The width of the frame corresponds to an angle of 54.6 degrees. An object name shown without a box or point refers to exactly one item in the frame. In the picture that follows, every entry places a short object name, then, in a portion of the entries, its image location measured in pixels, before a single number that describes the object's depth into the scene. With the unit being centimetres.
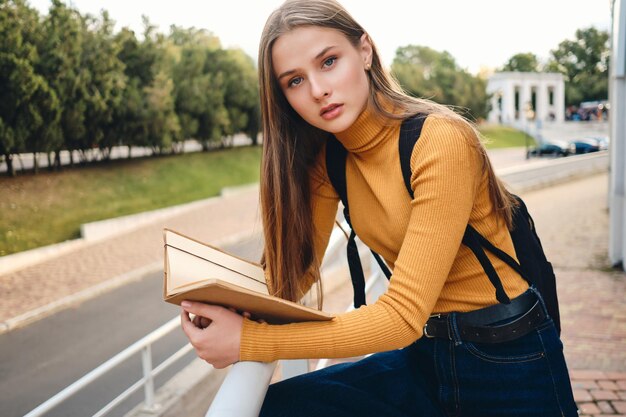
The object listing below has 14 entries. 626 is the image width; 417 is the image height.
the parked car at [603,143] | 4211
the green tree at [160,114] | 2088
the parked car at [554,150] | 4131
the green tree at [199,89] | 2433
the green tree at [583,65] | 6906
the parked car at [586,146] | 4212
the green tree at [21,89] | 1326
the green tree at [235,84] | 2772
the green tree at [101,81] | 1733
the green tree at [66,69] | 1544
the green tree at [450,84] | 5241
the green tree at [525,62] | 8838
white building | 6919
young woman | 130
